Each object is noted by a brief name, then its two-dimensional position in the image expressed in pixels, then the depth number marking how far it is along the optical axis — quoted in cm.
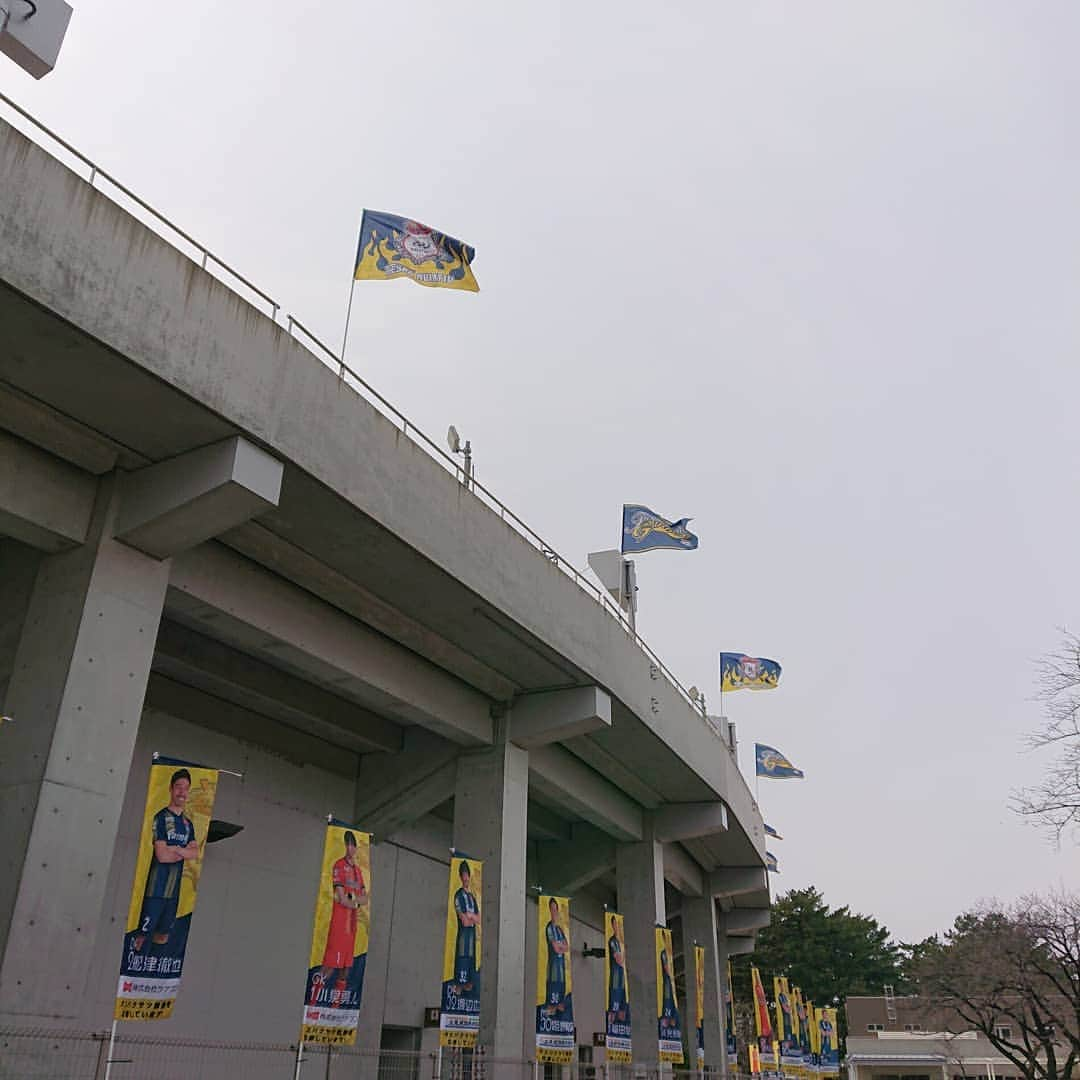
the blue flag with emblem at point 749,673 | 3491
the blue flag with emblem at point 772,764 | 4019
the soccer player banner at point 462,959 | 1703
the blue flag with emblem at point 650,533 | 2720
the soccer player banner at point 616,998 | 2062
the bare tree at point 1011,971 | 3794
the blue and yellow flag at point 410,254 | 1761
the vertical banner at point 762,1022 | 3375
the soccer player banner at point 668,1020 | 2417
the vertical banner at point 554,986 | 1877
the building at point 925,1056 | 5994
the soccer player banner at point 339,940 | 1364
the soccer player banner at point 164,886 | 1214
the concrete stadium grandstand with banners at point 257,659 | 1245
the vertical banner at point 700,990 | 3328
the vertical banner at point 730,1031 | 3653
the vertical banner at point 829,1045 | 4094
